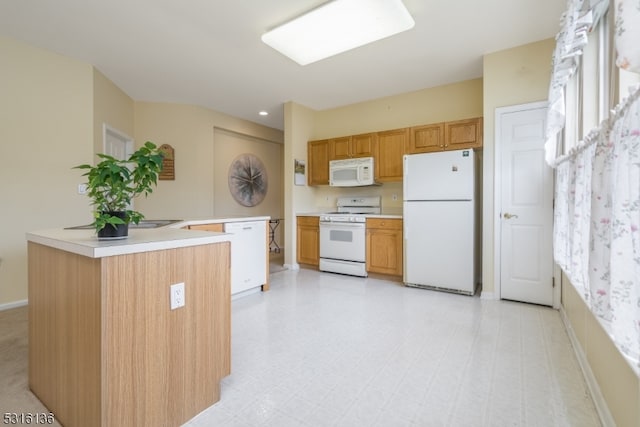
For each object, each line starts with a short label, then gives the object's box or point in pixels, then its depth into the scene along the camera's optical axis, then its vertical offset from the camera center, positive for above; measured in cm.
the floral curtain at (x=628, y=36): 75 +47
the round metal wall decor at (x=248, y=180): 563 +62
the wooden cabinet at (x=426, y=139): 367 +92
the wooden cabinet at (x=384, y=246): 384 -48
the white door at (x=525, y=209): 286 +1
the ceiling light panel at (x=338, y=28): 218 +151
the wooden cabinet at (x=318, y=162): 470 +79
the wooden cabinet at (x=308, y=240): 449 -47
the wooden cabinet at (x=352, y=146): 429 +97
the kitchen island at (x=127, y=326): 111 -51
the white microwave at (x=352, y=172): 423 +56
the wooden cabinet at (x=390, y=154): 401 +79
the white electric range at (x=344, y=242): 406 -46
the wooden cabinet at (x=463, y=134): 340 +91
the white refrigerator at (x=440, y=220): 327 -12
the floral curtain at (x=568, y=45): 171 +103
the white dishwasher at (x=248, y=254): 311 -49
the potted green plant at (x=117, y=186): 130 +11
